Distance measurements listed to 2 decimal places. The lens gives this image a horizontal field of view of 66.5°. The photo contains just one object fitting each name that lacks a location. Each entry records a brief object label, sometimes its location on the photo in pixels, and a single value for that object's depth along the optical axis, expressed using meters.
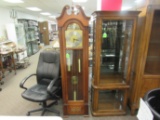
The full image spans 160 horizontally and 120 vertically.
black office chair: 2.03
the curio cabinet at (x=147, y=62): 1.80
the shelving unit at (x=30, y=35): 6.72
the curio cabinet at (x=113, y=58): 1.78
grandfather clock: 1.78
